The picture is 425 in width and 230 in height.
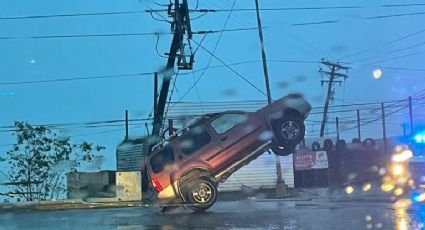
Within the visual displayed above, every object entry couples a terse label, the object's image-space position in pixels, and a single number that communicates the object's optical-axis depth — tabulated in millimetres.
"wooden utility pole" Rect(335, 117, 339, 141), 36156
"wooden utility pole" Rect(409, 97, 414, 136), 35488
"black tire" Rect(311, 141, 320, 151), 30119
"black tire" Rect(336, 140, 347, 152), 29988
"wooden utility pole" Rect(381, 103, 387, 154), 35250
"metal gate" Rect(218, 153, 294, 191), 28891
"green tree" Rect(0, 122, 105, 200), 24234
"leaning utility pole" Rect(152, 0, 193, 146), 26469
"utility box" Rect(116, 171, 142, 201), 20766
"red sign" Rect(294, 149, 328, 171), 29234
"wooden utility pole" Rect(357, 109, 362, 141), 35988
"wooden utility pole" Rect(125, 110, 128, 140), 35362
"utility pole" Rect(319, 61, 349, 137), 34438
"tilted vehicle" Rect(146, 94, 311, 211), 14125
